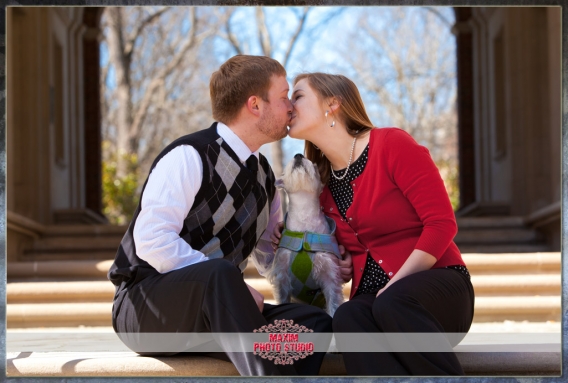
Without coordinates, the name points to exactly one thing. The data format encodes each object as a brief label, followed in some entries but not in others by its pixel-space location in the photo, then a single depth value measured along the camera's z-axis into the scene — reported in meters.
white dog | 3.40
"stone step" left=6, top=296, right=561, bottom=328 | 5.30
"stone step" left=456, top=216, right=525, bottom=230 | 7.95
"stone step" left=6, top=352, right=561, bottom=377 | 2.97
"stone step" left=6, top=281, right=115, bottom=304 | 5.67
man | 2.68
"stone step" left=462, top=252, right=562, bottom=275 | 6.08
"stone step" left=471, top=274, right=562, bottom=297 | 5.64
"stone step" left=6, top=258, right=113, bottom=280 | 6.27
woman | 2.68
